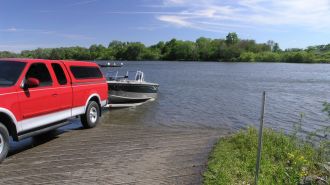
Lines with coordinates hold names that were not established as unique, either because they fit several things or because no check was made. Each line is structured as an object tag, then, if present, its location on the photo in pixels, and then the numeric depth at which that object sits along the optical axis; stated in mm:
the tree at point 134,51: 180125
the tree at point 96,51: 163512
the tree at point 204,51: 178125
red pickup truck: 7969
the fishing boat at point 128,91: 23719
